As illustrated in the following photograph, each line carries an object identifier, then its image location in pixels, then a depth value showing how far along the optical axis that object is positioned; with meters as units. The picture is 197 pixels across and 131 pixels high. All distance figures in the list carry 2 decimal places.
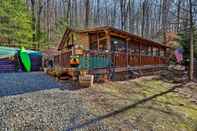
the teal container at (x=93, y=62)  4.72
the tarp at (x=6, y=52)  7.42
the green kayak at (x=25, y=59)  7.76
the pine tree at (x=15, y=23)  9.80
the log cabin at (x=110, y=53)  4.92
